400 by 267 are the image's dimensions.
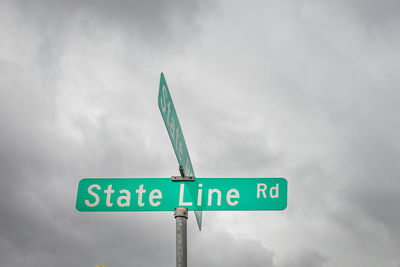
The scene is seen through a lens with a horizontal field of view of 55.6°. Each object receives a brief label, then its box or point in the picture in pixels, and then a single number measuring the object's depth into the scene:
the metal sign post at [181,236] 3.21
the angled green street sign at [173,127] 3.40
